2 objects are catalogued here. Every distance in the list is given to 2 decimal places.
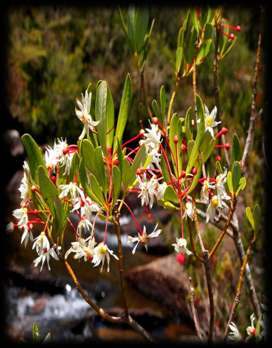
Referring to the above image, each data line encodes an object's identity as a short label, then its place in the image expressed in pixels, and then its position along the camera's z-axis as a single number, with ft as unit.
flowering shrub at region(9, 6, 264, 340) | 2.90
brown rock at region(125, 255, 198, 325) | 11.63
